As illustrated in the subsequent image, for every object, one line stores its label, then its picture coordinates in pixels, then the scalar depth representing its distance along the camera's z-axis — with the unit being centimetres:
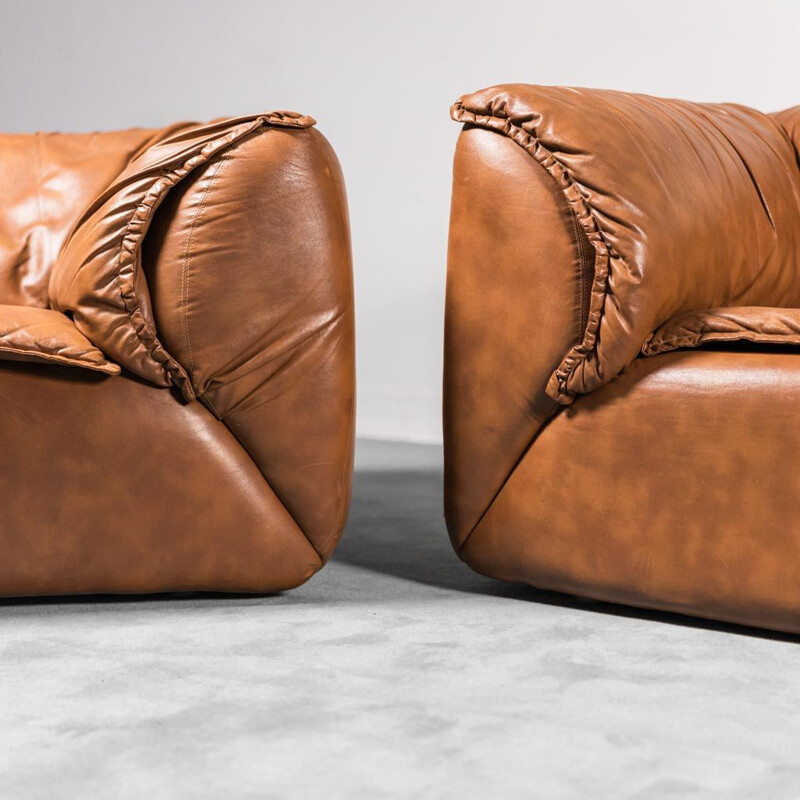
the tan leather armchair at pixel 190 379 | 277
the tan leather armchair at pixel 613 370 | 270
